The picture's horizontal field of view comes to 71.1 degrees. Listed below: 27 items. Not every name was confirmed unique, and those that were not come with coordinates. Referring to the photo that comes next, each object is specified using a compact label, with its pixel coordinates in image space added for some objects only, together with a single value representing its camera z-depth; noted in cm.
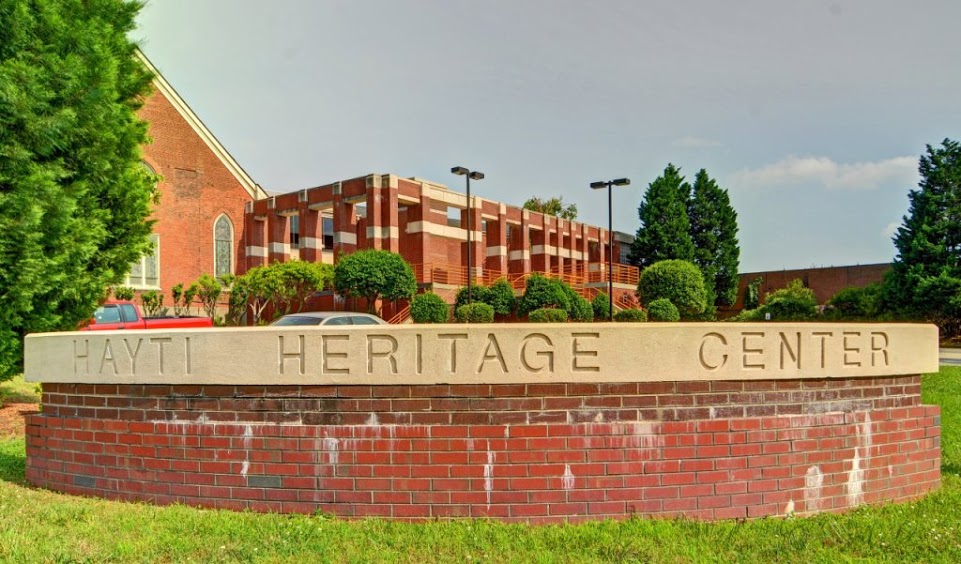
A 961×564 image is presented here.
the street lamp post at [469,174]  2944
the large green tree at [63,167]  812
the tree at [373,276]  3172
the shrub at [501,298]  3291
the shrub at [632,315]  3265
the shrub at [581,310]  3441
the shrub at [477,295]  3306
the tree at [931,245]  3747
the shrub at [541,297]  3266
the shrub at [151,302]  3372
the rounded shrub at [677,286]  4022
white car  1334
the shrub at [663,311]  3584
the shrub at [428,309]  3030
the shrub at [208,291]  3481
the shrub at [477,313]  2883
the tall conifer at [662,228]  5488
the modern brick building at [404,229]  3684
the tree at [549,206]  6652
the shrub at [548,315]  2939
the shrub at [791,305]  4225
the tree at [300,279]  3278
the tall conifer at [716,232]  5712
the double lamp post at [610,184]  3297
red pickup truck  1628
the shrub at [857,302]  3963
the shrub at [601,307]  3859
